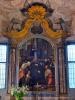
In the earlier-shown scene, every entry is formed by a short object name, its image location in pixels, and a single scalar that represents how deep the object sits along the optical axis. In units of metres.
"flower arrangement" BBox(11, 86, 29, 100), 13.65
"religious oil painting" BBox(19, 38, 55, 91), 15.27
